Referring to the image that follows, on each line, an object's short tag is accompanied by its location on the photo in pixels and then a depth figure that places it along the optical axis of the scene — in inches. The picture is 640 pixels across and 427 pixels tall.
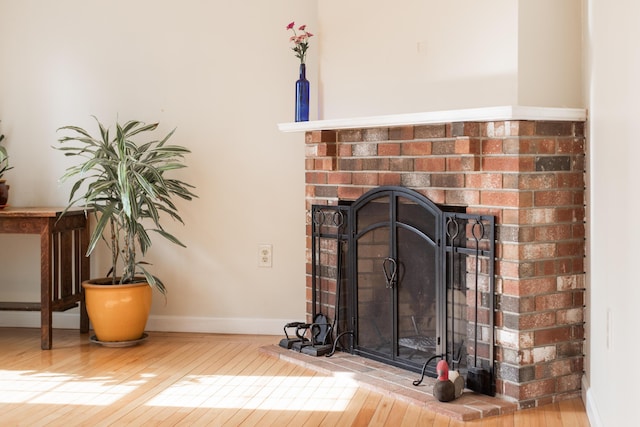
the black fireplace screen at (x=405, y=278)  132.3
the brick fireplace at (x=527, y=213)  126.0
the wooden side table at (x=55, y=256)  168.4
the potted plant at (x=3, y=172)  179.9
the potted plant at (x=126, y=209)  167.3
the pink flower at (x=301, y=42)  162.9
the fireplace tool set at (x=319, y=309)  159.2
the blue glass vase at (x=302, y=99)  162.7
